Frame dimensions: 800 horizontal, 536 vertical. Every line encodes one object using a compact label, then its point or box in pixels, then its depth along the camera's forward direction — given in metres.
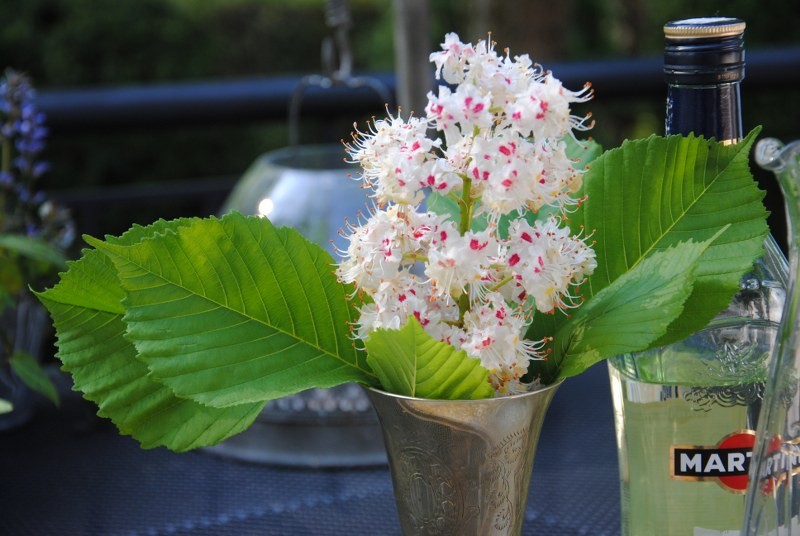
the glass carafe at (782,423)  0.72
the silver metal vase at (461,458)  0.76
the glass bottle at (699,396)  0.82
